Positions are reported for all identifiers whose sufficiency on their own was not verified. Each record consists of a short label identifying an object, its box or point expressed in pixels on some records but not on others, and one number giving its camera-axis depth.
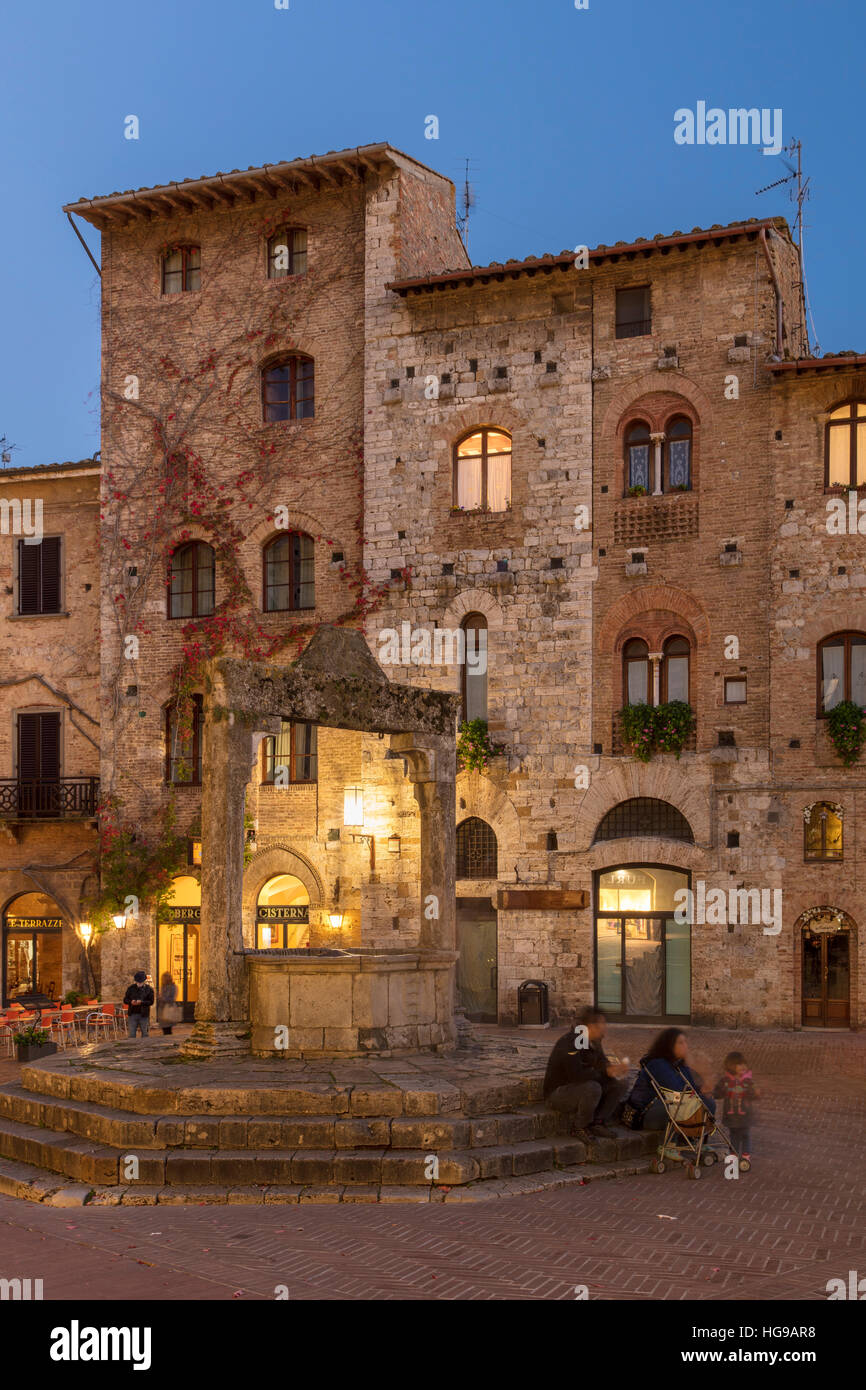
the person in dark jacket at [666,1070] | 12.84
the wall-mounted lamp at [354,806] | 26.92
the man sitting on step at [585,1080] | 13.19
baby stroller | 12.62
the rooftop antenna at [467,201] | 33.36
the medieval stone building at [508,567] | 24.33
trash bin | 24.81
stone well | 14.55
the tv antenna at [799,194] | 28.81
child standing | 12.83
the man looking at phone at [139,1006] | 22.27
